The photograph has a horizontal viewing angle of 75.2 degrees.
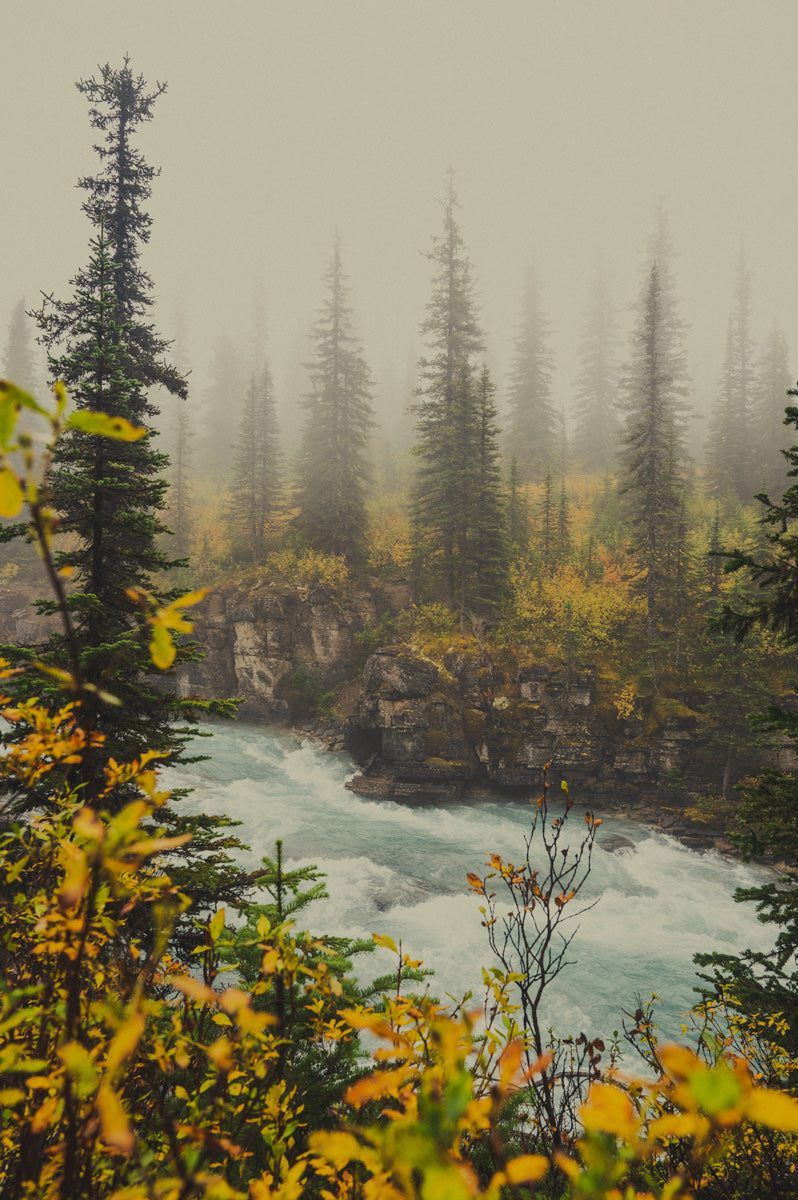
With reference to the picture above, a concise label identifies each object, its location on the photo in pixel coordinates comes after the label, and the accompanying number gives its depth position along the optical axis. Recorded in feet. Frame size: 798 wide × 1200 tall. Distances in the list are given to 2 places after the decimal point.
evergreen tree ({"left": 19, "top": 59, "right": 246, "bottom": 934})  16.89
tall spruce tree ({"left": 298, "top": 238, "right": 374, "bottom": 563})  81.87
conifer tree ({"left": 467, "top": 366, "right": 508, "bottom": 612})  66.23
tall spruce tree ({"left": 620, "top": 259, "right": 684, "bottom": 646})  58.95
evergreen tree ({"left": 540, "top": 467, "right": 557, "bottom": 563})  70.95
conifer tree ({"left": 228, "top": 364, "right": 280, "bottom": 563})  85.51
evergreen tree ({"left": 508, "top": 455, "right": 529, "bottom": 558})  76.43
